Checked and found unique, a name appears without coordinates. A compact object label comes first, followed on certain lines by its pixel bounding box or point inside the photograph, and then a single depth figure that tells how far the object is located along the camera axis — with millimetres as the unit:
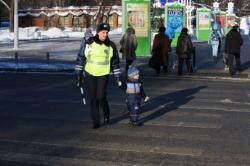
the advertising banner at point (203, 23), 47406
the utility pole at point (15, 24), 38125
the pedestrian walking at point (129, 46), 22609
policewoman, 10672
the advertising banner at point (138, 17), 28531
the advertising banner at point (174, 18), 36000
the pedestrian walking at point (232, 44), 22116
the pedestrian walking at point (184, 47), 21578
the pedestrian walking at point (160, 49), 22141
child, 10992
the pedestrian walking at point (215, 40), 28406
